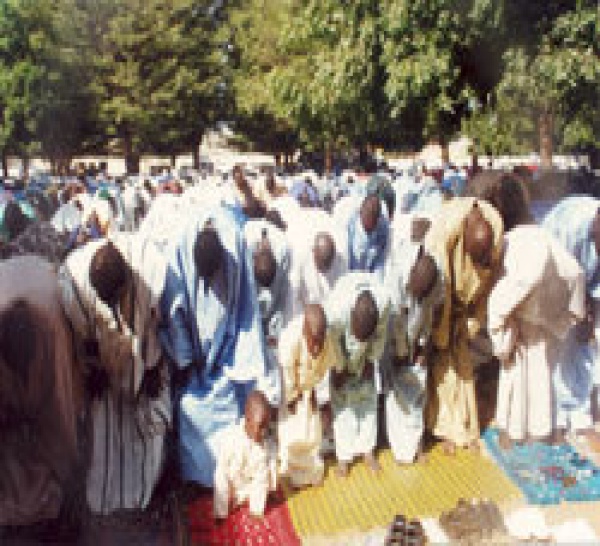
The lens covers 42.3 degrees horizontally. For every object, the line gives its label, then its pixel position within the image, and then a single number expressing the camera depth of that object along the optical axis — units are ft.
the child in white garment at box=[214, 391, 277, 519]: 14.87
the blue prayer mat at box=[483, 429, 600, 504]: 15.69
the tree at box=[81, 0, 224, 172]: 84.30
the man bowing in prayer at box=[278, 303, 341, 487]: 15.69
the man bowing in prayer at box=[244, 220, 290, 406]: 17.72
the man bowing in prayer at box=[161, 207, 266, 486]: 15.72
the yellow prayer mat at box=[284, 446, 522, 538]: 14.97
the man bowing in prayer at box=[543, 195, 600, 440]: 17.88
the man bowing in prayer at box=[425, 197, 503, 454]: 17.20
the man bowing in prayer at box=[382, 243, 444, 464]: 16.63
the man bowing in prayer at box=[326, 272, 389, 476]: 15.61
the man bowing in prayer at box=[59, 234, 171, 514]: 14.12
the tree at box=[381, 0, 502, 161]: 33.24
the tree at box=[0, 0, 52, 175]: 71.72
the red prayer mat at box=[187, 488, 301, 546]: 14.28
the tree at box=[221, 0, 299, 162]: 54.85
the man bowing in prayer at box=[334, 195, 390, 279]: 21.65
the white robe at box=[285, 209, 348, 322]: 19.49
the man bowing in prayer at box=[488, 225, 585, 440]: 16.61
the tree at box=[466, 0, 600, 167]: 28.02
